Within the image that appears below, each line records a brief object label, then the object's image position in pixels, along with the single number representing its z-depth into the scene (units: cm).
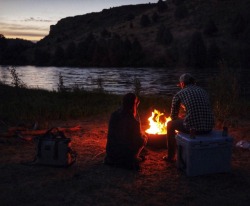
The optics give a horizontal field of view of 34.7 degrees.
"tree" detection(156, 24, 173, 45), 7999
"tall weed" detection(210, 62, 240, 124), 1188
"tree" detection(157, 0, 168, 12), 10381
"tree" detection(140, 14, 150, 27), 9650
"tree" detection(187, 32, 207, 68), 7031
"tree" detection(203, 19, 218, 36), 7912
